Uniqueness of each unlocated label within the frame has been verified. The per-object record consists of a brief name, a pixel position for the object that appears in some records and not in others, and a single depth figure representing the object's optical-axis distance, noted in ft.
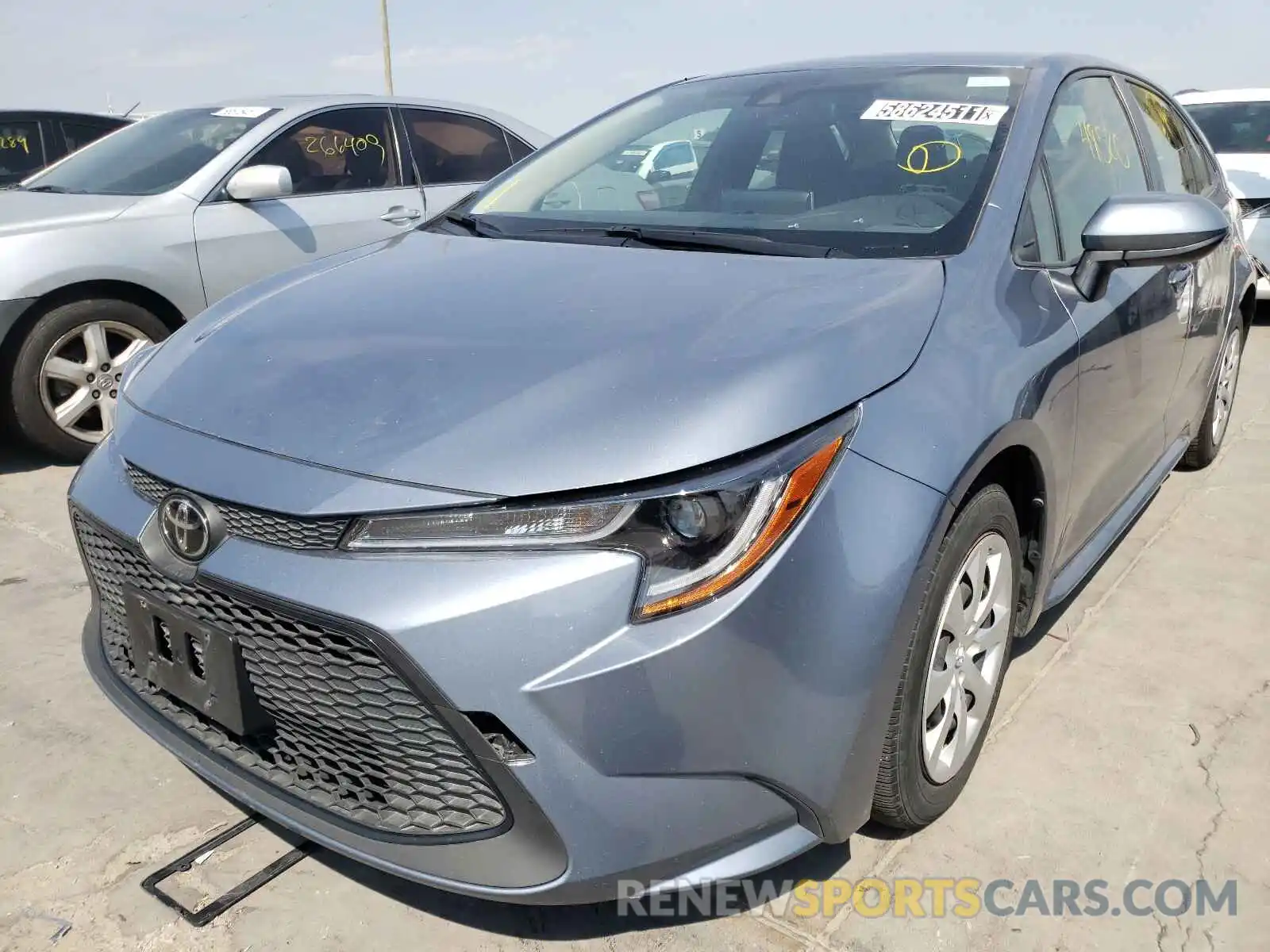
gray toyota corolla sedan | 4.80
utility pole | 91.30
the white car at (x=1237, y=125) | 24.02
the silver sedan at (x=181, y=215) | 13.15
